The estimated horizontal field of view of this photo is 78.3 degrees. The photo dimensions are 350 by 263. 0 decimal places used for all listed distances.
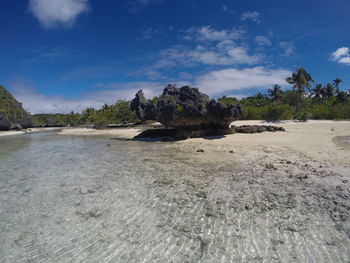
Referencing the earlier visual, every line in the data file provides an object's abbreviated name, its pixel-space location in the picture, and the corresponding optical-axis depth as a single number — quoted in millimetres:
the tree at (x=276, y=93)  65575
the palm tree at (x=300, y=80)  46000
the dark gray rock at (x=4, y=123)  62372
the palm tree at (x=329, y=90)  68438
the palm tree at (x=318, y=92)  68000
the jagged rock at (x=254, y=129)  25625
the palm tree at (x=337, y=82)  69375
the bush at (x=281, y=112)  41406
